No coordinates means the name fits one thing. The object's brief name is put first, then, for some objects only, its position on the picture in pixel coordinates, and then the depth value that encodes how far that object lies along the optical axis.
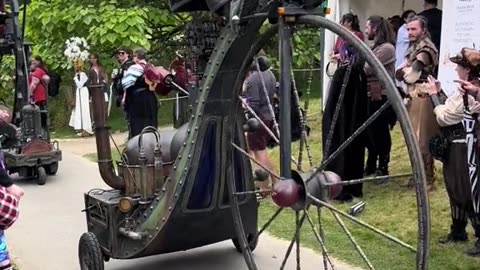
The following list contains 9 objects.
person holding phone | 5.92
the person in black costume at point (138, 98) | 10.97
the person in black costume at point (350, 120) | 7.62
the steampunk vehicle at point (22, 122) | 10.34
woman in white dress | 16.09
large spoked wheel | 3.22
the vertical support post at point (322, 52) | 12.02
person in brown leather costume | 6.98
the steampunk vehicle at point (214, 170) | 3.78
